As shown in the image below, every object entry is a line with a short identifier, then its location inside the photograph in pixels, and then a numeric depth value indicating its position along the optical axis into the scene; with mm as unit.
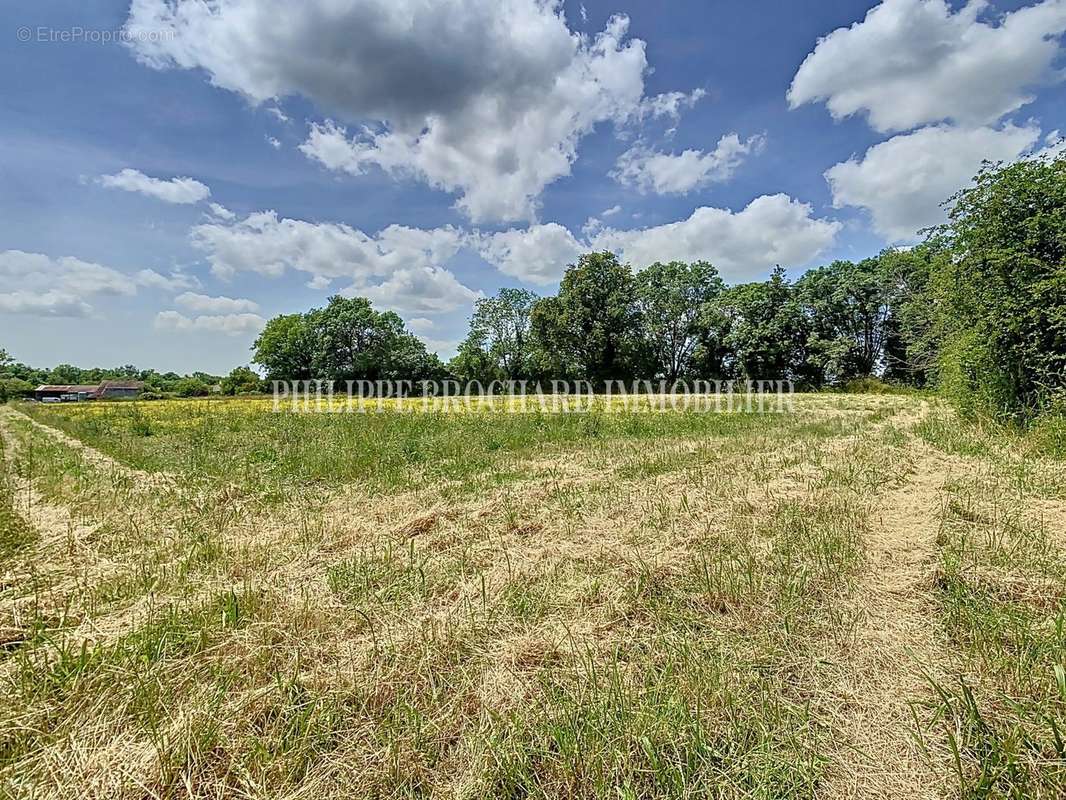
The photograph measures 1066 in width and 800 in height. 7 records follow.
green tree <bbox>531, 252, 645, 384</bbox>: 38406
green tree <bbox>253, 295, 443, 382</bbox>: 48438
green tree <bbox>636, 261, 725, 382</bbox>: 42906
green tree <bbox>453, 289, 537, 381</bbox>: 51344
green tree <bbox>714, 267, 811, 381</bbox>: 38656
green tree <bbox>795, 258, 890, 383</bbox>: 35656
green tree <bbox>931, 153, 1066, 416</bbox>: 6973
